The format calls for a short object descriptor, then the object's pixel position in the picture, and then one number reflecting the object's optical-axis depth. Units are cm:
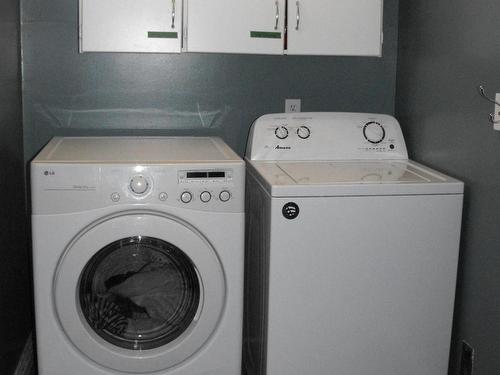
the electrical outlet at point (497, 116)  197
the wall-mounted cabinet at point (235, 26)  249
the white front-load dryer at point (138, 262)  209
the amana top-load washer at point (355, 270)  211
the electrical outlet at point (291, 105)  292
